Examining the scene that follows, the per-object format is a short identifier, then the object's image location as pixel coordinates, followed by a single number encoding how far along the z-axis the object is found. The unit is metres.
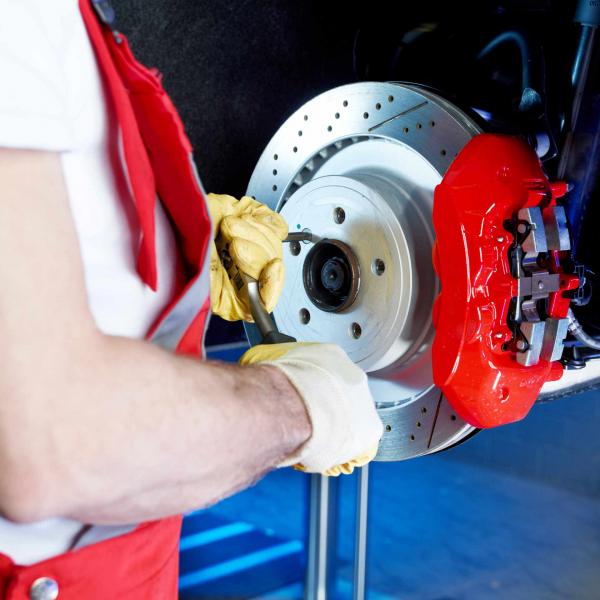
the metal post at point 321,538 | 1.79
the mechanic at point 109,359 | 0.86
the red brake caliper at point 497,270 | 1.20
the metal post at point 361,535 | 1.71
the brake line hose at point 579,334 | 1.22
